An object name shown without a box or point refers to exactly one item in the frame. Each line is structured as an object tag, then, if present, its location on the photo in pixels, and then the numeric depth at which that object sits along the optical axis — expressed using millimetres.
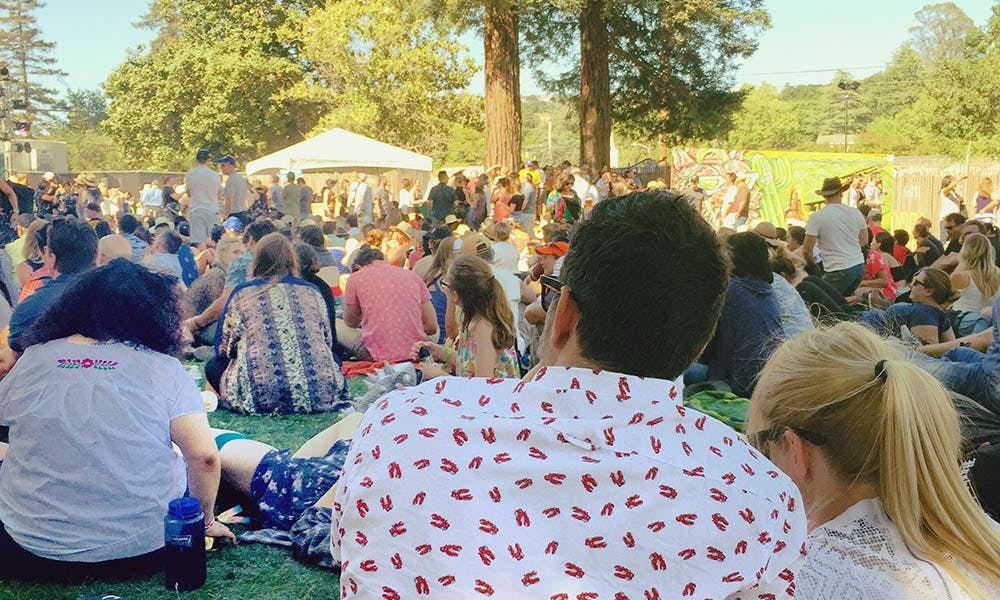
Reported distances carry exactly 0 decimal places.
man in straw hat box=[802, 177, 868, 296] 9289
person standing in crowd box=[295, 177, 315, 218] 21969
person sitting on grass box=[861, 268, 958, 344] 6469
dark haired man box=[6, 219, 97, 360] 5738
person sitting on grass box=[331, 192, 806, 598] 1409
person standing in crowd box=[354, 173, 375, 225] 23016
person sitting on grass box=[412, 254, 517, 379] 5423
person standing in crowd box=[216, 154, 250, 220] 13469
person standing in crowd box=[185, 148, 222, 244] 13195
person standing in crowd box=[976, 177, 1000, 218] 15625
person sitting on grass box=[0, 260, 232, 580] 3271
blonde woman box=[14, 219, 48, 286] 8672
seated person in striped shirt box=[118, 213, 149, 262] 10555
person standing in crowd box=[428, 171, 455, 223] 17047
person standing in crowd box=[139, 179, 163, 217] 29656
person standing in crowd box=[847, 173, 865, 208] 21691
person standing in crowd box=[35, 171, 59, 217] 20375
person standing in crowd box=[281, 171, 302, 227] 21234
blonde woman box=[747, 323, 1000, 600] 1777
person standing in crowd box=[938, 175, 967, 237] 17578
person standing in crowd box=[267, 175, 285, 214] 24162
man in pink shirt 7223
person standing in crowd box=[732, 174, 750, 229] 17391
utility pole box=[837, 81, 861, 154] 39697
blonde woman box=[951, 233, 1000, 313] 7250
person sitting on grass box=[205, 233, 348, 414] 5918
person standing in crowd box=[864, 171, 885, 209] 22000
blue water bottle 3373
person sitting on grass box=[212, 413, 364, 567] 4008
